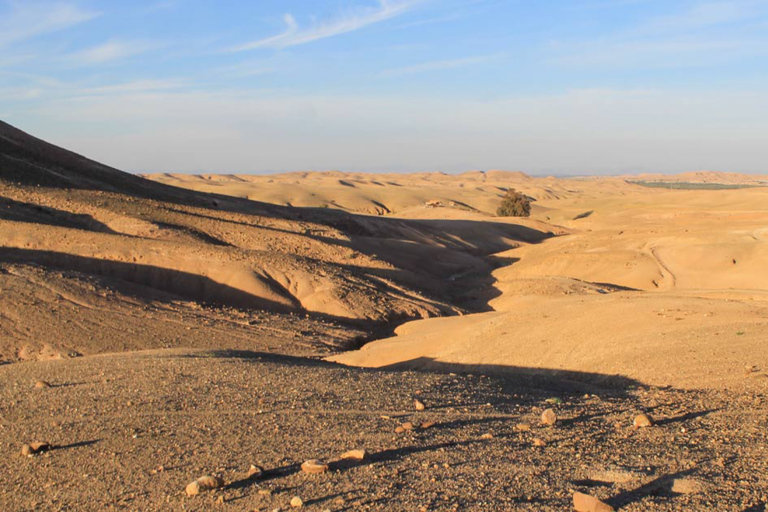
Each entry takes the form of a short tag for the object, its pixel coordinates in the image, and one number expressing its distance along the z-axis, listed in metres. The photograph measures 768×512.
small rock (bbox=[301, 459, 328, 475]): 5.95
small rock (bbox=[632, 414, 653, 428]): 7.66
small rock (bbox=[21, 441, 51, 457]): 6.63
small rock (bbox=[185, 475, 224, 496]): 5.60
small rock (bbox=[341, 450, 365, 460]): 6.27
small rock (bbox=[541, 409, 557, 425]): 7.71
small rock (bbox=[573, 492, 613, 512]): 5.11
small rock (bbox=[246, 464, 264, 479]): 5.89
